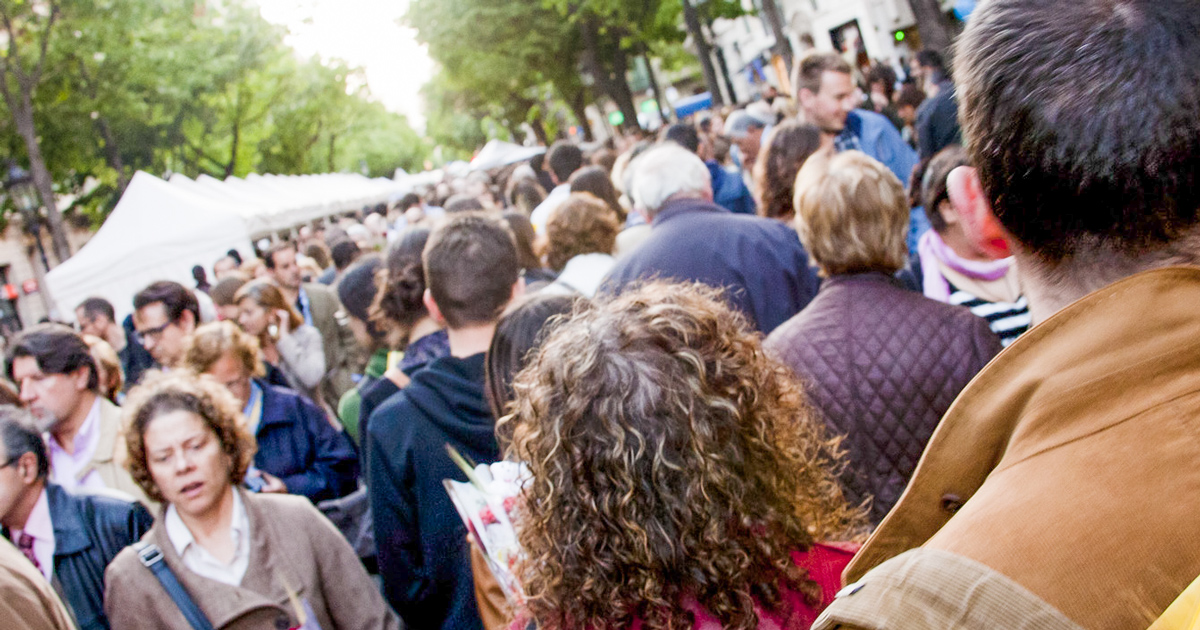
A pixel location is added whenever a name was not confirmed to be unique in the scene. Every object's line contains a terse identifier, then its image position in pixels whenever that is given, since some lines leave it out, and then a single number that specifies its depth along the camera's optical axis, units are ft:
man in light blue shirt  17.54
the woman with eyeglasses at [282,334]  20.03
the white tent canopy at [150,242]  54.29
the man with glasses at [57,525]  10.68
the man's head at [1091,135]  3.40
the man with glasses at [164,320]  19.90
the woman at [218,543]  10.00
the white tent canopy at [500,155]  93.43
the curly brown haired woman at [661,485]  5.38
